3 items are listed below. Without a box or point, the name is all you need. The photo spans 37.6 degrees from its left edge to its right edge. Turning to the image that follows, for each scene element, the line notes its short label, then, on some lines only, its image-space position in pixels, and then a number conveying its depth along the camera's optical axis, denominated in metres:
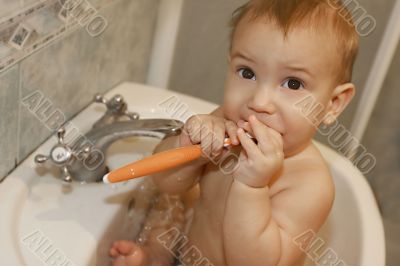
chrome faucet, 0.84
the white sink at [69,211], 0.74
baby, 0.72
